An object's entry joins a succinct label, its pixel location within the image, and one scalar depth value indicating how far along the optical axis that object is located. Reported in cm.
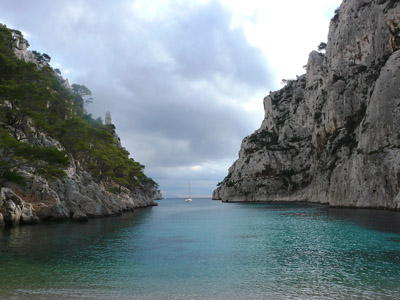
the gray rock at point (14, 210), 3412
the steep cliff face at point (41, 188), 3578
